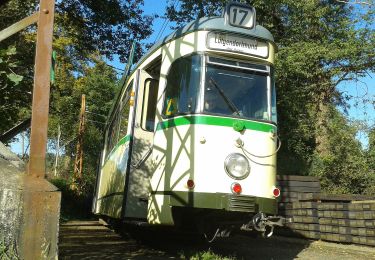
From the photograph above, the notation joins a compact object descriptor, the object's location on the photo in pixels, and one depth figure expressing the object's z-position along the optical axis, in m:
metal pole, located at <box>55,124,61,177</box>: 41.95
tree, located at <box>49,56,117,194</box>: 37.06
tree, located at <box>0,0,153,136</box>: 14.59
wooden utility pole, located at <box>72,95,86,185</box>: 26.53
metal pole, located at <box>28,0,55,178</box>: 4.11
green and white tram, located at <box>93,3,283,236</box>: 6.70
